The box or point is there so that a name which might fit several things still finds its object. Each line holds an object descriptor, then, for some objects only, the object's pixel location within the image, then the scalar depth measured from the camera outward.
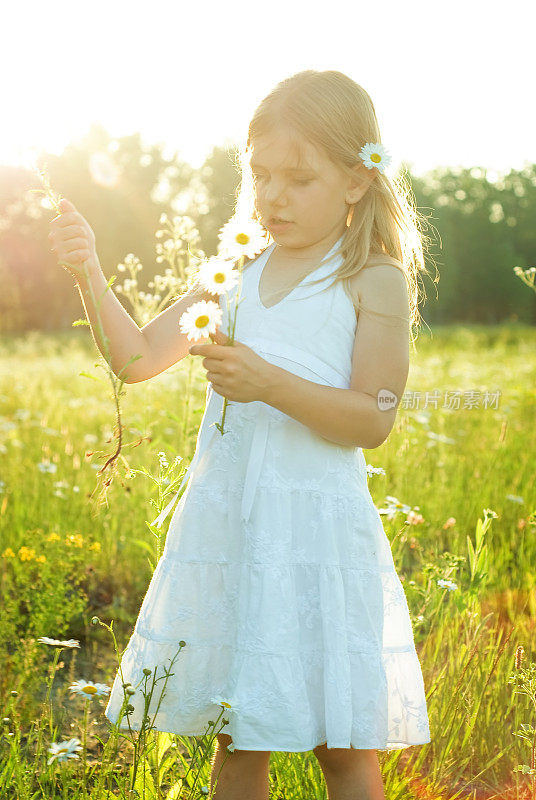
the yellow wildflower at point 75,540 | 2.78
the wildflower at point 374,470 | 2.14
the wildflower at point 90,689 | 1.55
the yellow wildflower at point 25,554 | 2.76
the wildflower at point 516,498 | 3.44
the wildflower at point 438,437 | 4.01
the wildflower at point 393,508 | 2.31
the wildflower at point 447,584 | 2.20
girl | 1.53
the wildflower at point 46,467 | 3.71
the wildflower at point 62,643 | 1.49
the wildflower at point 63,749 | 1.41
